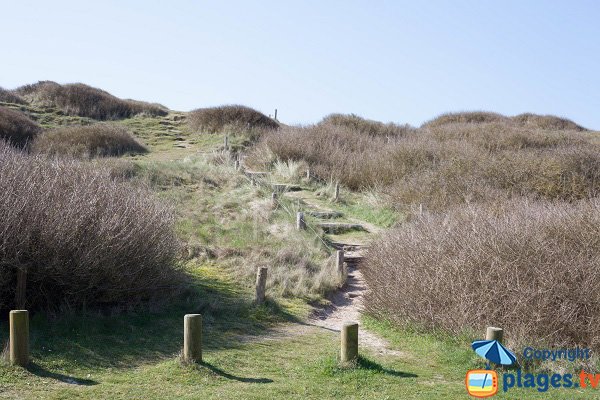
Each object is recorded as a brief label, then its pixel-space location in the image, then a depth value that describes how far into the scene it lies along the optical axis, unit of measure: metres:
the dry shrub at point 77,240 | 7.75
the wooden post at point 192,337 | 6.34
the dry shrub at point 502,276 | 7.36
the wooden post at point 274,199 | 14.86
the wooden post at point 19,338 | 6.09
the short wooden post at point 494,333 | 6.32
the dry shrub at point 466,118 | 30.06
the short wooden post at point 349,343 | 6.45
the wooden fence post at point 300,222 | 13.34
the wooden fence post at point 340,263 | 11.26
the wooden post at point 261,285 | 9.52
